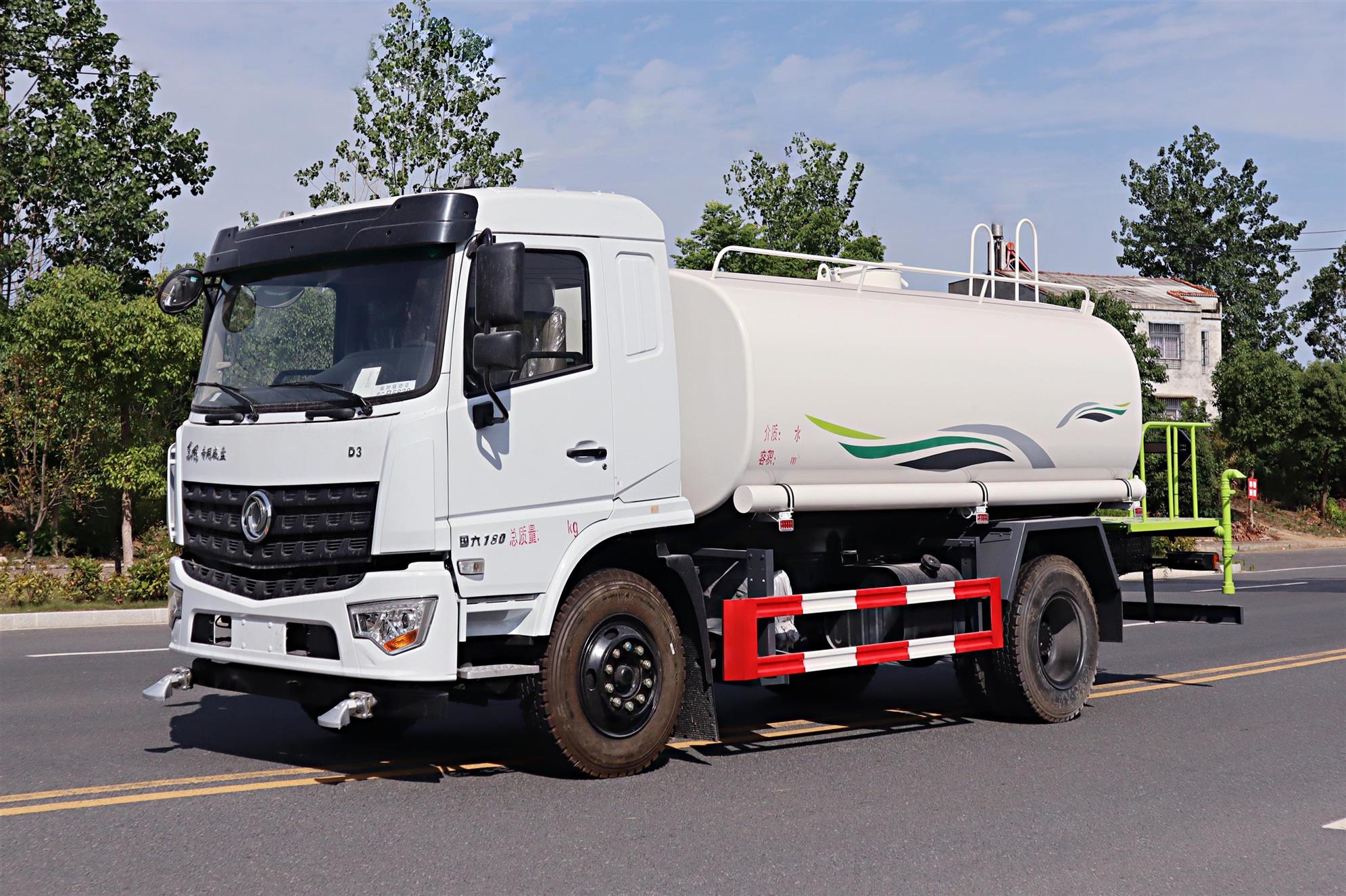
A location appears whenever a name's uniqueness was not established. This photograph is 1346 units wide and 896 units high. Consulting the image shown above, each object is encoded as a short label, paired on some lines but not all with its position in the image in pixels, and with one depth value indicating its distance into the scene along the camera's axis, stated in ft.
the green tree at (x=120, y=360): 68.85
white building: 176.96
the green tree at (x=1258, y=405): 141.49
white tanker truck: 22.68
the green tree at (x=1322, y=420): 144.05
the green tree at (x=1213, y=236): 239.09
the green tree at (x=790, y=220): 106.63
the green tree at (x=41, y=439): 84.17
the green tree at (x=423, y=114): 83.61
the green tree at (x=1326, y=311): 233.76
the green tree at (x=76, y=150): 103.24
